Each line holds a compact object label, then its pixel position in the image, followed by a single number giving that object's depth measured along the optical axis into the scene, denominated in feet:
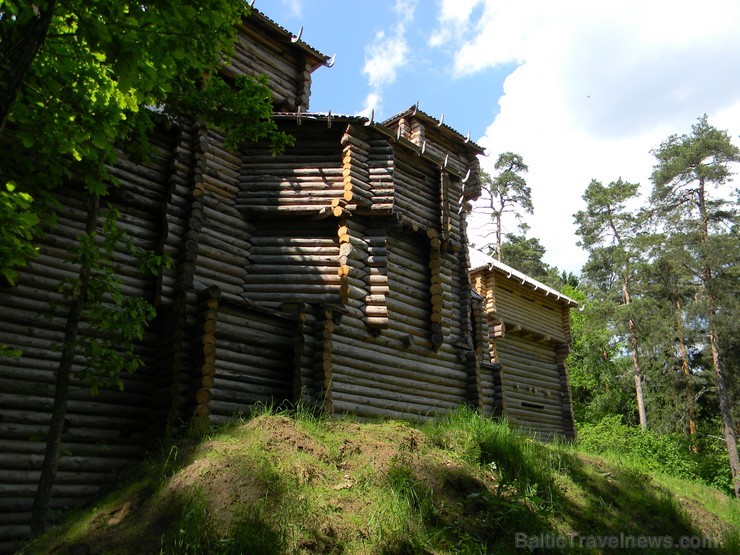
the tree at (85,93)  17.85
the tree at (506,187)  135.95
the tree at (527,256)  143.43
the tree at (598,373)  109.91
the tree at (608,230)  114.62
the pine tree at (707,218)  85.81
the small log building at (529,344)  73.31
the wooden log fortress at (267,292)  33.45
